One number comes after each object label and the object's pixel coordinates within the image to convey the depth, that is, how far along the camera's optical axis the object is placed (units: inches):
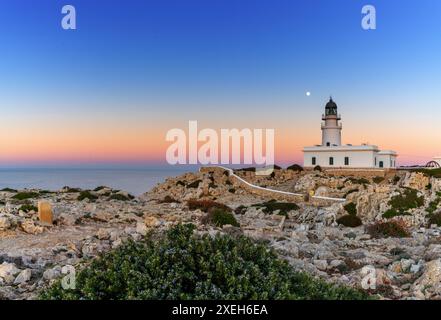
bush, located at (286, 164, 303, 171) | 2171.5
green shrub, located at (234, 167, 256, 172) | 2385.5
